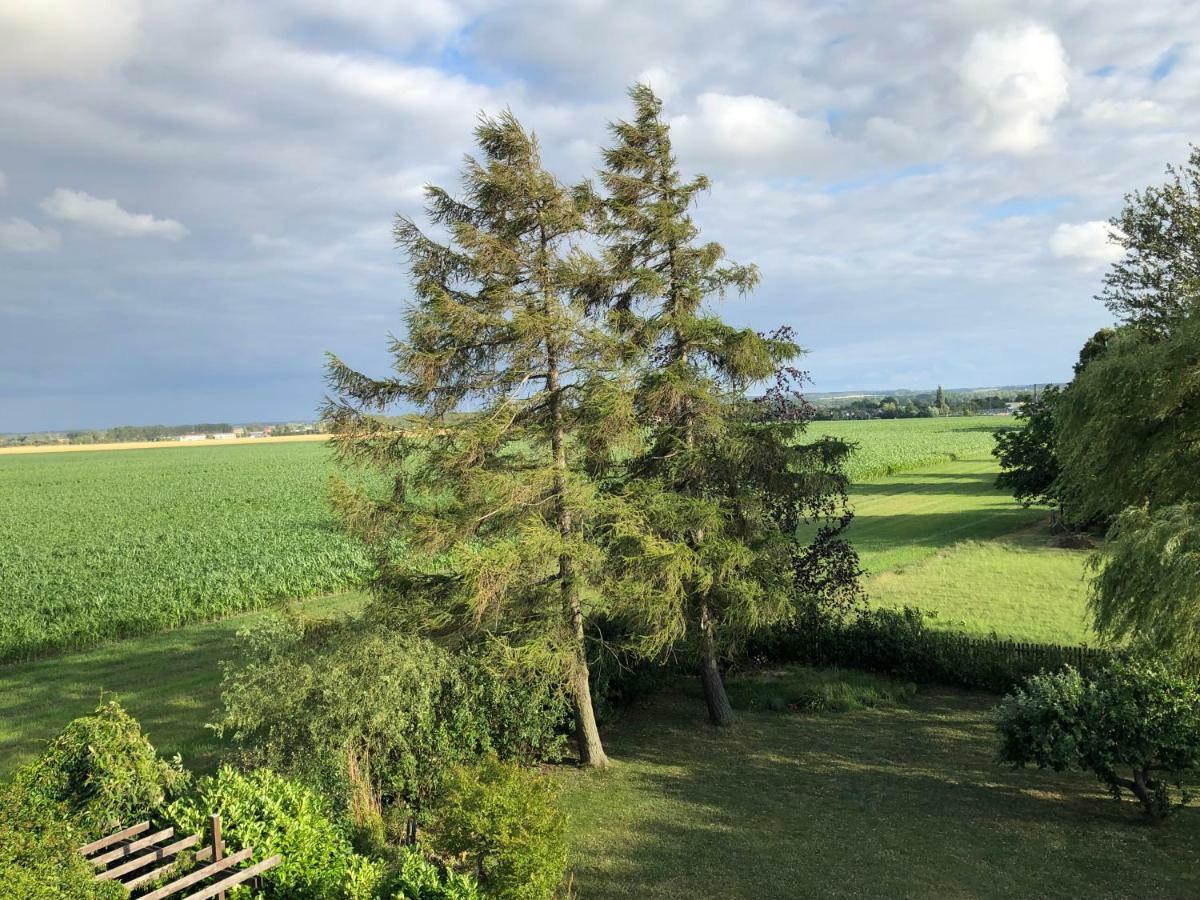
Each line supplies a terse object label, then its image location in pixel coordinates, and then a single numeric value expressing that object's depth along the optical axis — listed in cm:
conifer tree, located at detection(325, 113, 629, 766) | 1234
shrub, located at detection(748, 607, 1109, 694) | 1820
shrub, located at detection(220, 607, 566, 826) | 1095
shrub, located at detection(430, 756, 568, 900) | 825
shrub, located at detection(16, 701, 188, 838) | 845
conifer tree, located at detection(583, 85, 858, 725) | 1449
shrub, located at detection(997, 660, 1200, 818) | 1144
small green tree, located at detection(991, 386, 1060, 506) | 3712
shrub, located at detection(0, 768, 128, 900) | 619
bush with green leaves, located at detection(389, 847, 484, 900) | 758
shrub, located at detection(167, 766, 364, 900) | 820
